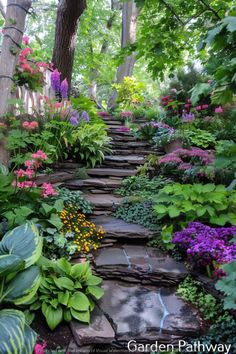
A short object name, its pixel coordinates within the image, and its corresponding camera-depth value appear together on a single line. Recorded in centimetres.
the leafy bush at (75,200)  399
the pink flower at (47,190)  331
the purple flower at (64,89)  497
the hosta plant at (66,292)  250
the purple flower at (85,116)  570
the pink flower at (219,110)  624
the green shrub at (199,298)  265
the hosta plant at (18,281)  192
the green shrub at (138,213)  402
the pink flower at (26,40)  467
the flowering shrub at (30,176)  314
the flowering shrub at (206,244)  293
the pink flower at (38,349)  207
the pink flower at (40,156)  308
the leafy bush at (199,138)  568
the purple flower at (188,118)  623
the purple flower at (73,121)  511
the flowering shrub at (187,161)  448
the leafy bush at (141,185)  478
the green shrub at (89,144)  527
